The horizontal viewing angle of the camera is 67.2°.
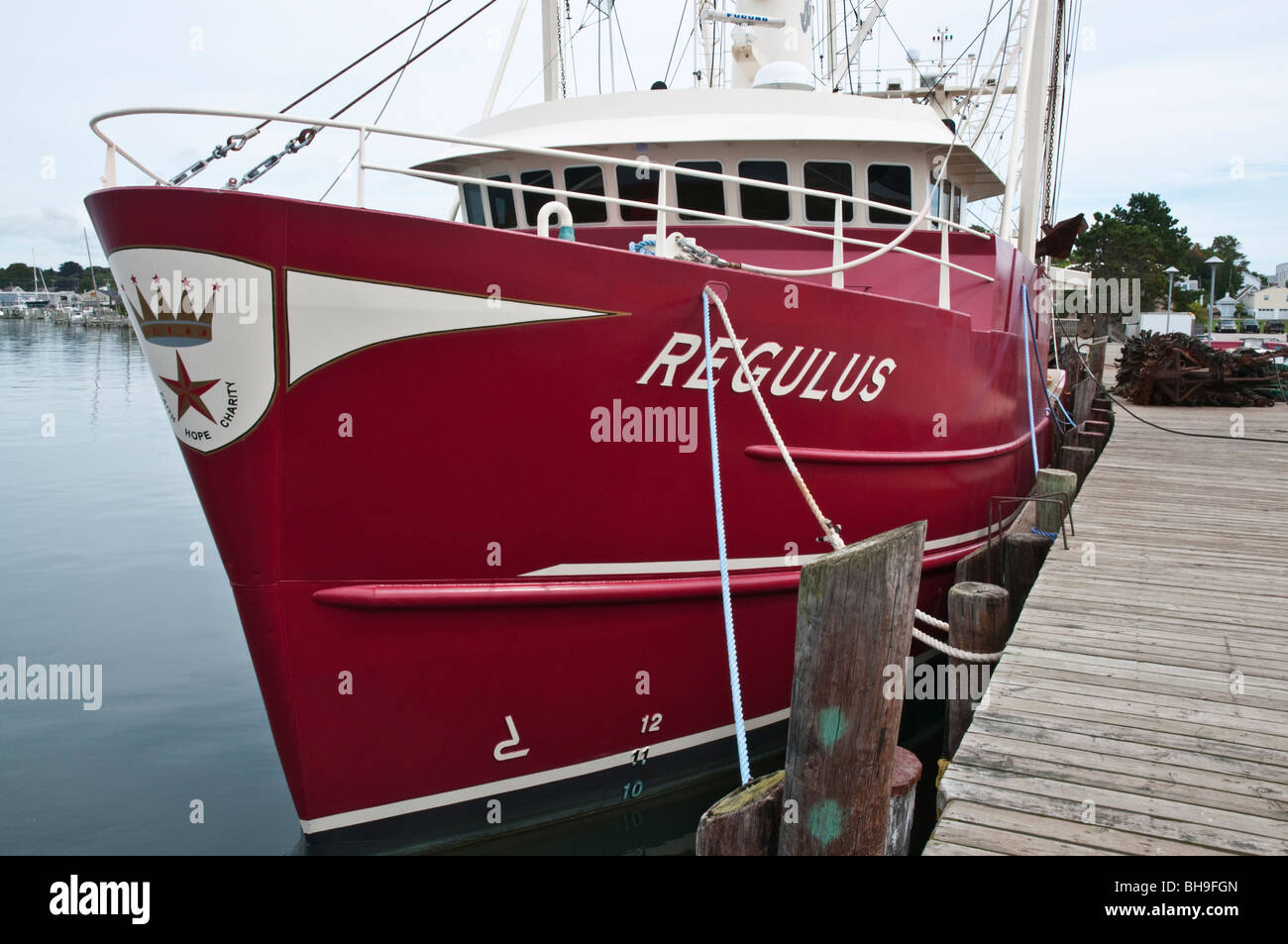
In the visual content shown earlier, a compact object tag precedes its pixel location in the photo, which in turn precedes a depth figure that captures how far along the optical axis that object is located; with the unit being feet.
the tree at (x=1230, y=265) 302.66
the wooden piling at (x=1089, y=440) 35.96
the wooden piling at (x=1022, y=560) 21.29
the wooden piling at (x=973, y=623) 17.70
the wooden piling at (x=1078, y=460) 31.07
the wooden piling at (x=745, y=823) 10.64
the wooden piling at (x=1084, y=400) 45.44
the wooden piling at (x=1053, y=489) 22.45
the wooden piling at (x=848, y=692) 10.50
